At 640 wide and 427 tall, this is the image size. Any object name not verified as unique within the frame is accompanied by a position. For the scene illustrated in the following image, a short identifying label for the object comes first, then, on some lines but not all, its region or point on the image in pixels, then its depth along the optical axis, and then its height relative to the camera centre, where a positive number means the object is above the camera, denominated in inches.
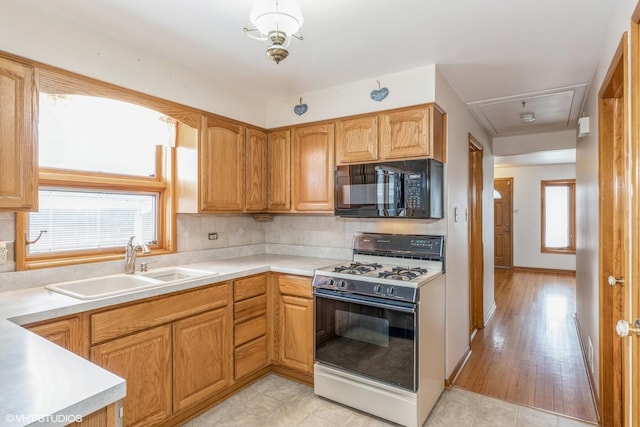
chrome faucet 92.6 -11.6
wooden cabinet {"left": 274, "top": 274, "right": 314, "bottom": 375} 103.3 -33.3
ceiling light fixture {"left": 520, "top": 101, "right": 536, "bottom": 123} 140.7 +40.1
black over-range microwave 94.0 +7.2
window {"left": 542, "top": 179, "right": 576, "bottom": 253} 284.8 -1.3
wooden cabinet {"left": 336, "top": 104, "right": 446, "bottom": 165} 96.3 +23.4
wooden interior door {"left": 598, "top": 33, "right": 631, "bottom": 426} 77.5 -6.9
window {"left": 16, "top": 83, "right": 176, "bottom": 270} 84.1 +9.1
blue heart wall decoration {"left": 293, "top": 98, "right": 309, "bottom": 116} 122.1 +37.6
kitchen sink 77.0 -16.9
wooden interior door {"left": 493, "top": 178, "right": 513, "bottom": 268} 303.7 -6.6
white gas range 83.7 -30.9
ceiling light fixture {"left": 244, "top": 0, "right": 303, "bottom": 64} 56.0 +32.0
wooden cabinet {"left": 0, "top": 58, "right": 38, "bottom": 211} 66.0 +15.1
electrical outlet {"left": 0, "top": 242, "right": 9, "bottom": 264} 73.5 -8.0
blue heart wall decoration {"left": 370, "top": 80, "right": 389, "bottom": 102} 104.4 +36.7
